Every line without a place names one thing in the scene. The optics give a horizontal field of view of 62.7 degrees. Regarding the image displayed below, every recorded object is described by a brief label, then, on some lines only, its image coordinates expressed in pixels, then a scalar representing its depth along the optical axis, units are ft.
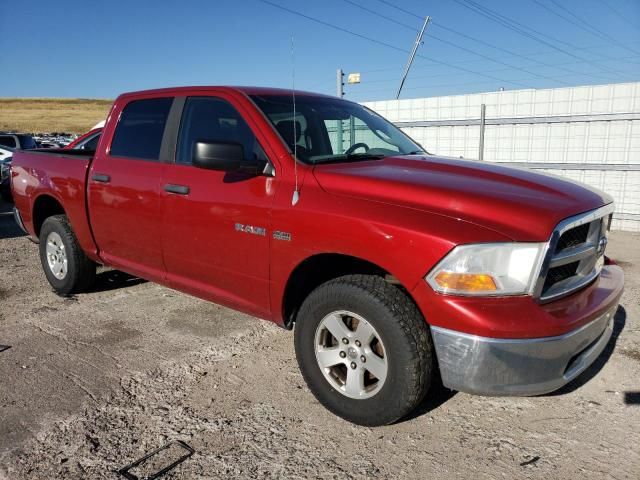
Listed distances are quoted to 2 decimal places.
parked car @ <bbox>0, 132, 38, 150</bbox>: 51.28
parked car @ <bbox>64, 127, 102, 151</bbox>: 19.85
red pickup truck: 7.86
